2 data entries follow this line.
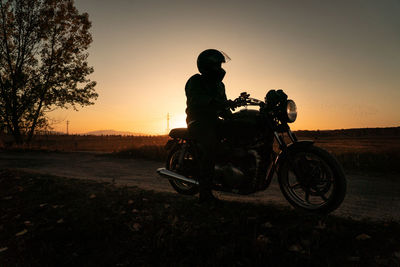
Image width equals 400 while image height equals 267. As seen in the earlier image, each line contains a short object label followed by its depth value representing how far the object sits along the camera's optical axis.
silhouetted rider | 4.01
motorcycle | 3.19
